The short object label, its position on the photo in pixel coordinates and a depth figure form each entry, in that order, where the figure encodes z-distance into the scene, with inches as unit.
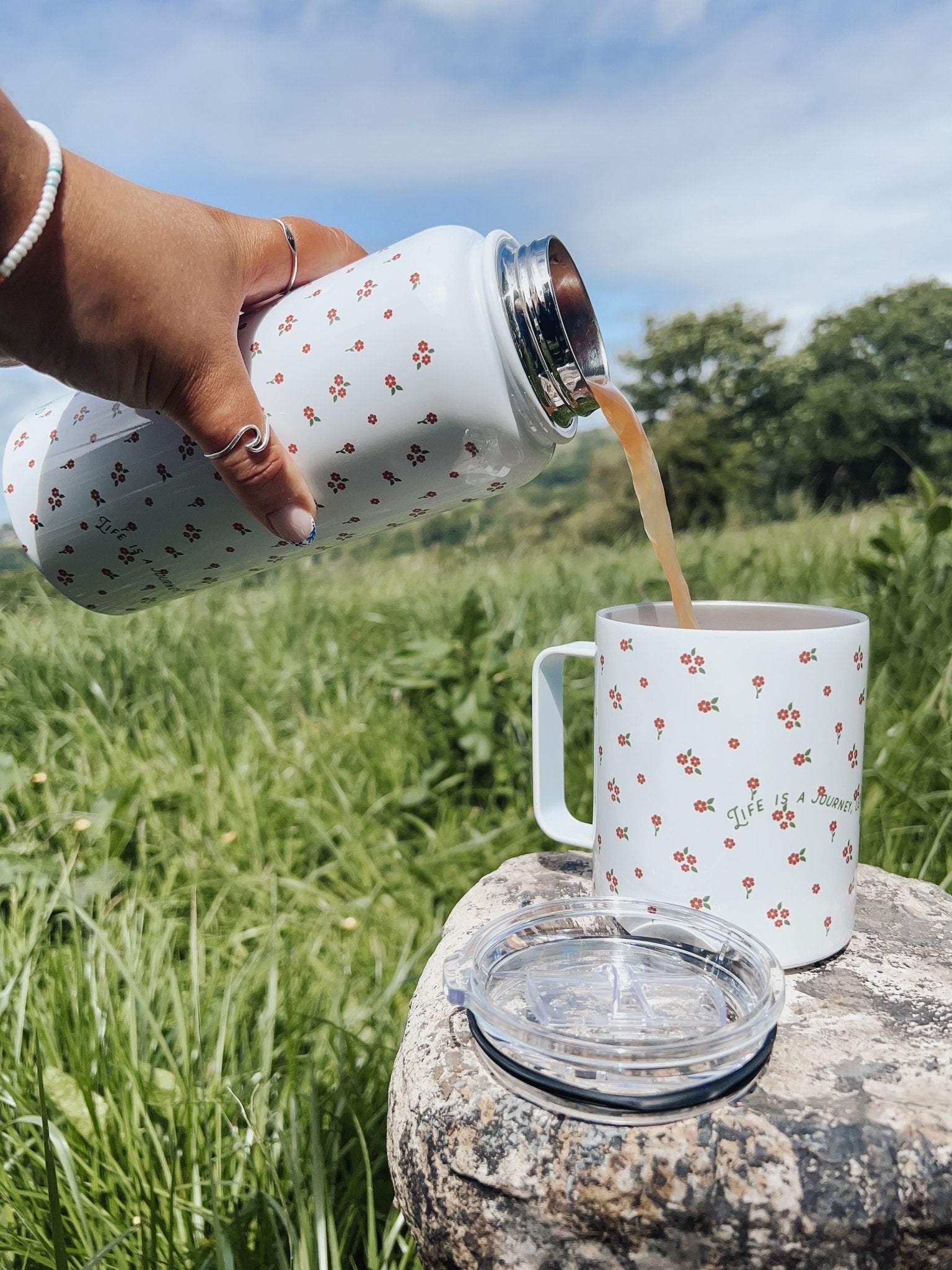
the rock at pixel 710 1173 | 8.1
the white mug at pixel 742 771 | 10.3
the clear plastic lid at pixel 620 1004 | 8.5
